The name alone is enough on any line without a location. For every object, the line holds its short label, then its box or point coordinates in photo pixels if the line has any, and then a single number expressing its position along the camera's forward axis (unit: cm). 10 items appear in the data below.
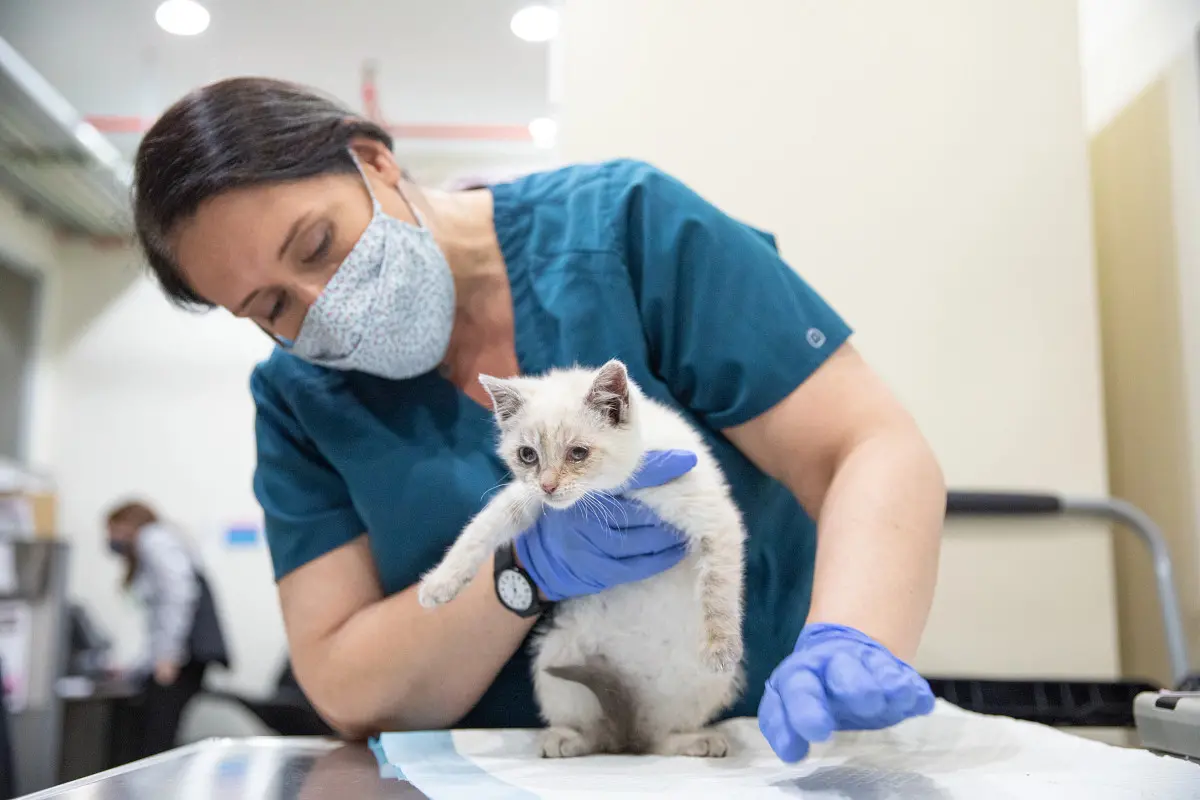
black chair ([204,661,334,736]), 397
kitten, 92
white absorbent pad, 81
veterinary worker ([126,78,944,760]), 103
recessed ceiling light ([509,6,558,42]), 224
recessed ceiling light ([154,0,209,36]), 234
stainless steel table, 88
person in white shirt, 436
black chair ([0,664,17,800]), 206
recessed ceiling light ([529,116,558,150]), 211
